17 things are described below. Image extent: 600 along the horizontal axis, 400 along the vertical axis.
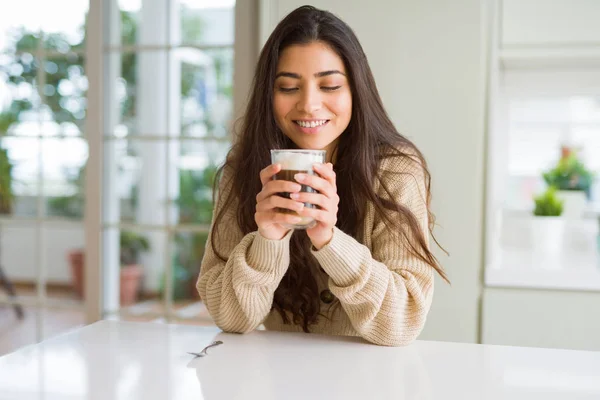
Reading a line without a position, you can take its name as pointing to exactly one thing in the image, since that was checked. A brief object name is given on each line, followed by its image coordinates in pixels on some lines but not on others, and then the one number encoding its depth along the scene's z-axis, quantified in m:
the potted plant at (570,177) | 2.66
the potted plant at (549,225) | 2.44
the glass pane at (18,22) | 6.07
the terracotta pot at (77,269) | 6.17
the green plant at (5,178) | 5.95
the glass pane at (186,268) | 5.55
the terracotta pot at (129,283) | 5.89
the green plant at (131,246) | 6.04
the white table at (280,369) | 0.96
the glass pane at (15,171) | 6.02
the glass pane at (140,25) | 5.91
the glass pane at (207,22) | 5.85
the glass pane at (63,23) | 5.97
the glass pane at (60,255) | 6.69
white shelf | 2.16
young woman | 1.29
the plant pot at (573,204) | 2.57
